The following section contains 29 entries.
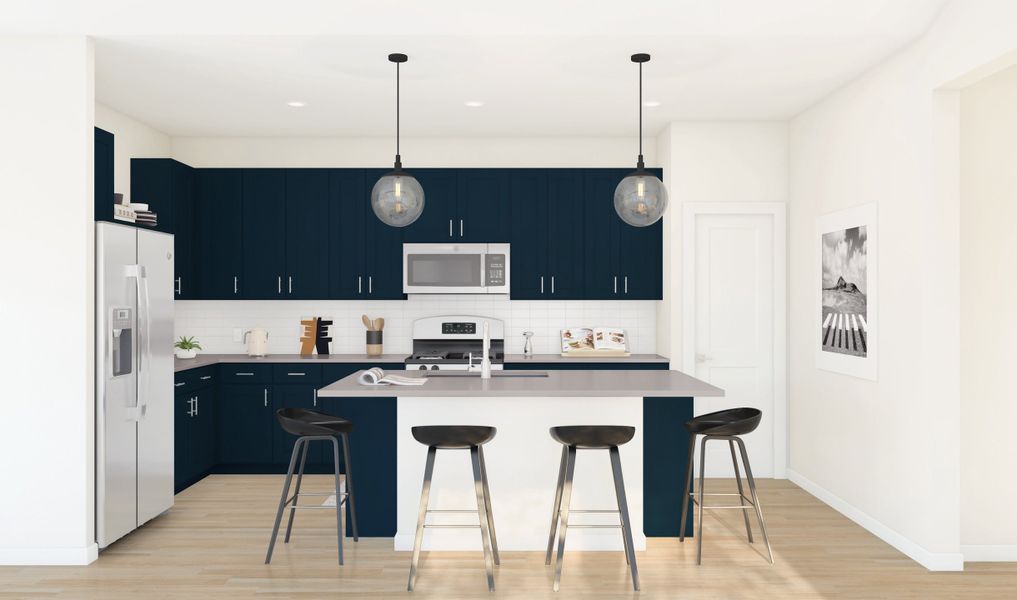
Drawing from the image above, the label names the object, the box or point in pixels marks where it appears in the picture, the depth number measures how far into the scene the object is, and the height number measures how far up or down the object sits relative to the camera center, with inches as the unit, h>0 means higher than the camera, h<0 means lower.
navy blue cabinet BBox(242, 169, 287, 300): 241.1 +21.3
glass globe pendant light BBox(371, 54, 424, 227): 154.7 +21.3
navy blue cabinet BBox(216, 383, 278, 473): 229.0 -40.3
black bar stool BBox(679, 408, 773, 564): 150.1 -27.5
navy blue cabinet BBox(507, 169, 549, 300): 242.2 +21.4
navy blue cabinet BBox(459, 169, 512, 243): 241.8 +32.0
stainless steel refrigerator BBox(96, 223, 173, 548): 152.6 -17.9
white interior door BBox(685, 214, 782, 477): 226.8 -2.8
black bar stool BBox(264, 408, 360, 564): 148.2 -27.6
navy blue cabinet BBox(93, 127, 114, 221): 154.7 +26.3
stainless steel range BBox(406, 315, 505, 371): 247.4 -12.9
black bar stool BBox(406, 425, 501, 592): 135.9 -28.4
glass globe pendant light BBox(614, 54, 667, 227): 152.6 +21.1
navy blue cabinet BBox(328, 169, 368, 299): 241.8 +21.7
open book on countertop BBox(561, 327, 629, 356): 243.4 -14.8
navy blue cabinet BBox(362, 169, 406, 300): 242.1 +11.4
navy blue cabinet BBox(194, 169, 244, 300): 240.5 +21.6
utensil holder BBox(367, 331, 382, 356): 245.3 -15.2
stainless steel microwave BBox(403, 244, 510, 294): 239.6 +9.0
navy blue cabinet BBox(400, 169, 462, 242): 241.3 +29.3
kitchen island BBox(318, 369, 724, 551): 158.1 -36.6
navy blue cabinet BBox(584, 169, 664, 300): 241.1 +15.6
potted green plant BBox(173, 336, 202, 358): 226.8 -15.7
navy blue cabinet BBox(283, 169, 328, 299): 241.6 +21.3
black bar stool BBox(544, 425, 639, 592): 138.3 -28.1
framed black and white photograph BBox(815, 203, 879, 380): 172.4 +1.4
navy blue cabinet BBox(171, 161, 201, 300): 227.5 +21.1
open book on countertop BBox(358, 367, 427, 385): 155.3 -17.8
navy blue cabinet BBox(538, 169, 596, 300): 242.4 +21.4
